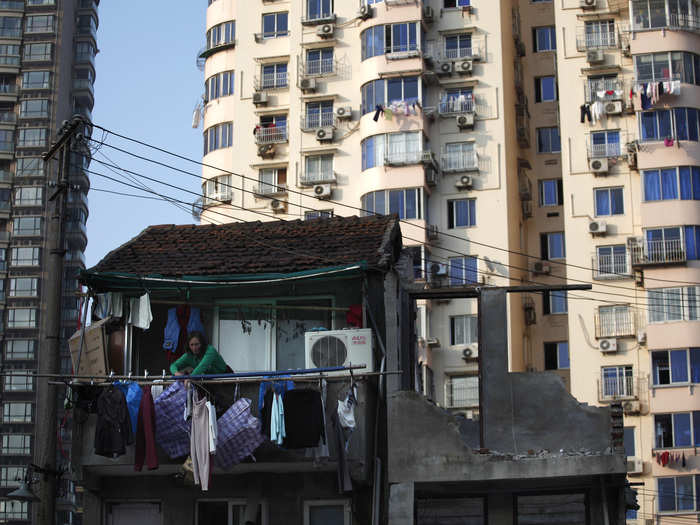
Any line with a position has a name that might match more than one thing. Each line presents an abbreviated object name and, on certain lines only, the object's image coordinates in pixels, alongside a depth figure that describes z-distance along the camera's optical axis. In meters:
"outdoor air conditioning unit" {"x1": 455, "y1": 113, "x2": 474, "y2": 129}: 51.66
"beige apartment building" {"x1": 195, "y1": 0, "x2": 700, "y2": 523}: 46.81
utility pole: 18.82
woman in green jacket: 20.55
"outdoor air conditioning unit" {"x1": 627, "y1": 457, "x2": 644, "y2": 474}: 44.71
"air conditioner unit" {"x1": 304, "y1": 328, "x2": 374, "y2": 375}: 20.94
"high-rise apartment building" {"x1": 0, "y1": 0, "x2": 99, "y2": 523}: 83.06
